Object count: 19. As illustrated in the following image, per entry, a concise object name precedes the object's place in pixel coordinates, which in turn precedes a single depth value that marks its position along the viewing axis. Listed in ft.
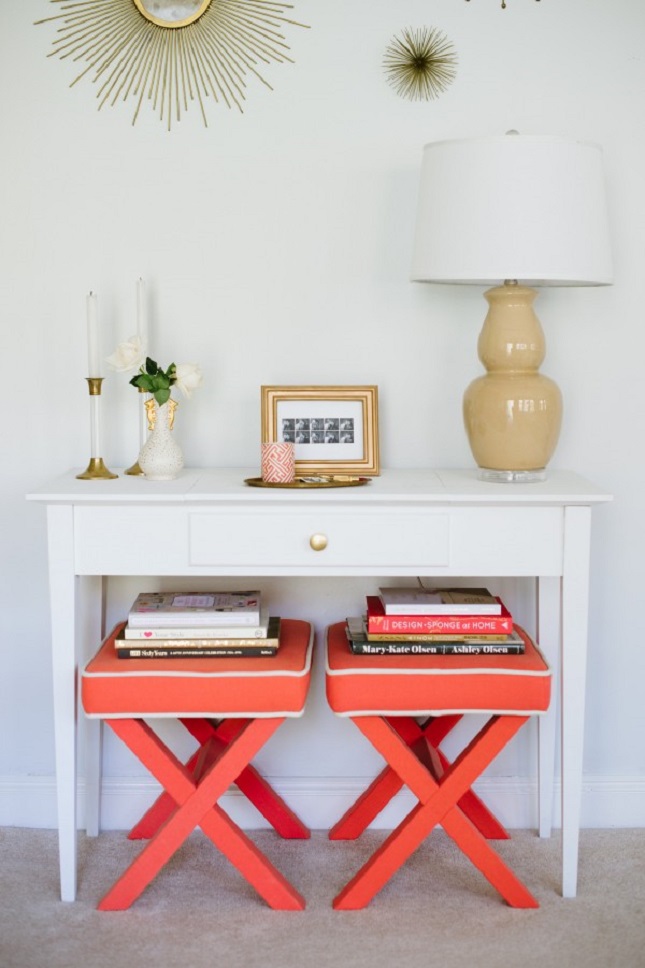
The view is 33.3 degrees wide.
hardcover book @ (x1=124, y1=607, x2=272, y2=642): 6.79
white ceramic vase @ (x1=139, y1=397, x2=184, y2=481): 7.17
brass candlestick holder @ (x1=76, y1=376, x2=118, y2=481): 7.29
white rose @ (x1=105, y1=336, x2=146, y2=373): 7.20
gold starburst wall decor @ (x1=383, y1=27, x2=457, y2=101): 7.62
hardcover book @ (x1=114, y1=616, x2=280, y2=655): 6.79
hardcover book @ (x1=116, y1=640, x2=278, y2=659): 6.79
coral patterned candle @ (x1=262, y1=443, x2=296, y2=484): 7.06
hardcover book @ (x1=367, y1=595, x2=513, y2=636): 6.89
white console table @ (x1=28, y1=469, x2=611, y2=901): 6.73
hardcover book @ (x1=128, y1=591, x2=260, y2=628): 6.83
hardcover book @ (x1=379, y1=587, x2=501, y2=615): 6.93
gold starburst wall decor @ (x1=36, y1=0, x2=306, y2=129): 7.67
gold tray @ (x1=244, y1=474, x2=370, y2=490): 6.97
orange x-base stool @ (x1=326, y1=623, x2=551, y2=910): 6.66
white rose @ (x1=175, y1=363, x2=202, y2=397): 7.25
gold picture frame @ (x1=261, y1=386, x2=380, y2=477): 7.57
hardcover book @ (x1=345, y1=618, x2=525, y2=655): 6.86
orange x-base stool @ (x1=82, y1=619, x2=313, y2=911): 6.61
